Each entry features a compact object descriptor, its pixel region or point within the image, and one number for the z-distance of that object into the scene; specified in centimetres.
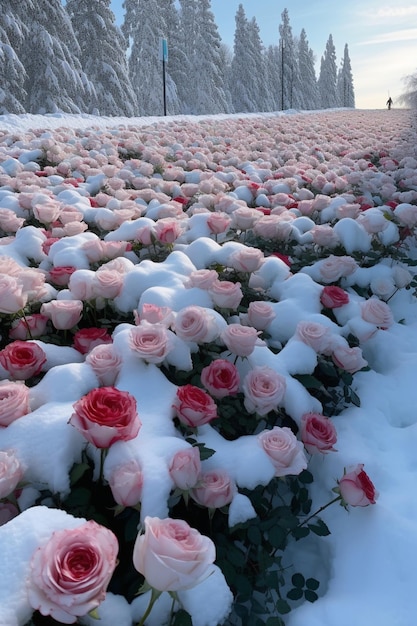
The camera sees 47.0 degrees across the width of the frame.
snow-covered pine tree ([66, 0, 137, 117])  2172
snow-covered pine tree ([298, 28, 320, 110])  5703
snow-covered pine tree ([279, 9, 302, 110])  5097
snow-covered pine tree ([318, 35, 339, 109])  6438
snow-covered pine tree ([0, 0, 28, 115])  1673
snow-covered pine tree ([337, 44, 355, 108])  7251
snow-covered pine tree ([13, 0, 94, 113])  1836
